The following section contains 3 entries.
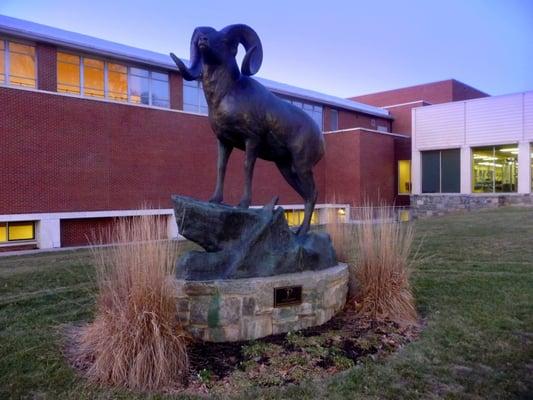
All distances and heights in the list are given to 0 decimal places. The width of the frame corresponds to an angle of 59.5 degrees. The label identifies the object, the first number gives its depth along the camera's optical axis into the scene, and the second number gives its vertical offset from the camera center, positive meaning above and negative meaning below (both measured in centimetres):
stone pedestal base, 451 -111
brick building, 1734 +239
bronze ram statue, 488 +93
